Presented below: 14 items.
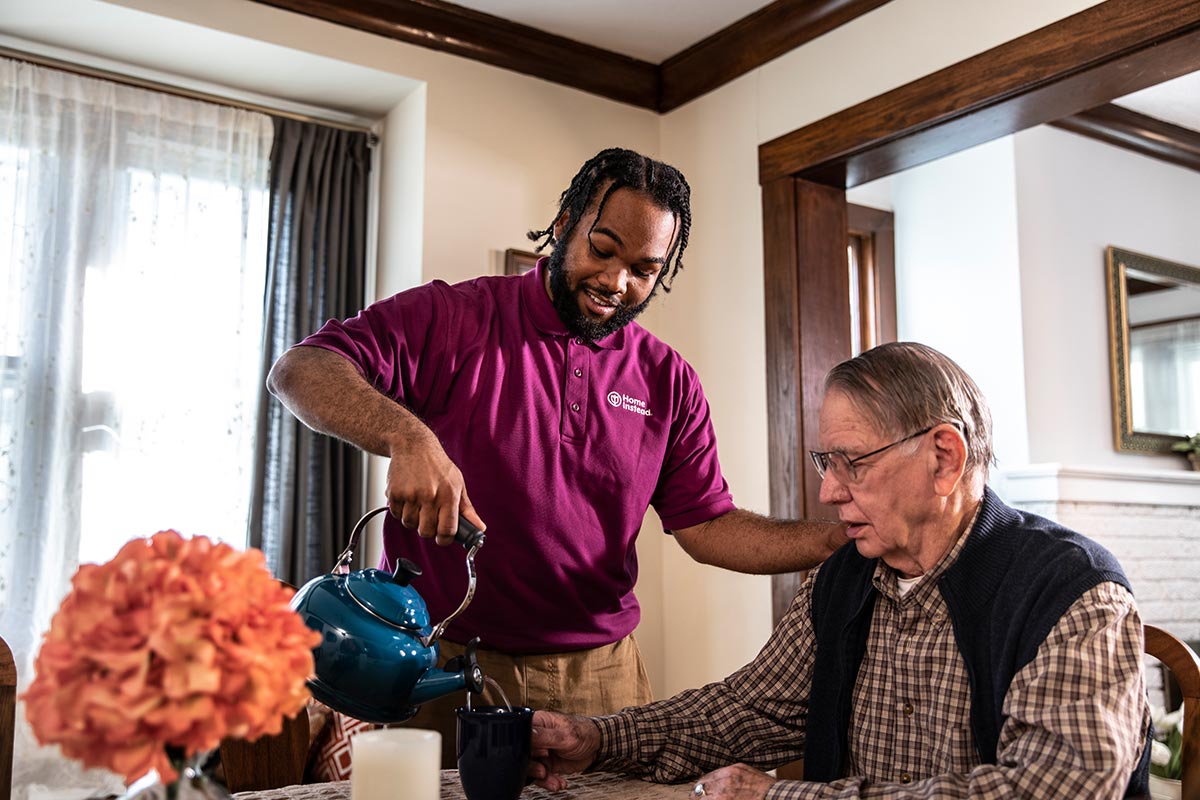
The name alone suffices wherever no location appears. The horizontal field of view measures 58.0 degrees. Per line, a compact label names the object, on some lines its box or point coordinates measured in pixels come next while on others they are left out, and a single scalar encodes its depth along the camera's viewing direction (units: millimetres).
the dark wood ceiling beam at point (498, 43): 3104
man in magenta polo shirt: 1790
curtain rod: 3010
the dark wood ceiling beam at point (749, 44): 3025
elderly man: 1211
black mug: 1225
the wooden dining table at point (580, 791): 1330
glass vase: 797
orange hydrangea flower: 738
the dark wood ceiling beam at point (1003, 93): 2311
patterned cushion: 2611
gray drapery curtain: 3209
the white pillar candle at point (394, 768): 1060
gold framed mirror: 4293
